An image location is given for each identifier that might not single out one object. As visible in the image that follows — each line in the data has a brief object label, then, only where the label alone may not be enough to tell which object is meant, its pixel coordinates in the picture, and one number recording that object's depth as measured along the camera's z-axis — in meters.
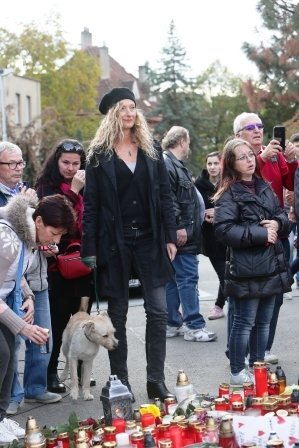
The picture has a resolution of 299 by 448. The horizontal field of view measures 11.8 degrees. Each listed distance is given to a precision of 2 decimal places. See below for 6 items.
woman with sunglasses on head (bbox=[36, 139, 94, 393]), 11.07
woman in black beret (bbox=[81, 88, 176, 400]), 10.07
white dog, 10.20
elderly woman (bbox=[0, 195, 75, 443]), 8.34
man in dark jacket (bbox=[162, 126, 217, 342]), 13.71
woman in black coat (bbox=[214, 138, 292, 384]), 10.35
